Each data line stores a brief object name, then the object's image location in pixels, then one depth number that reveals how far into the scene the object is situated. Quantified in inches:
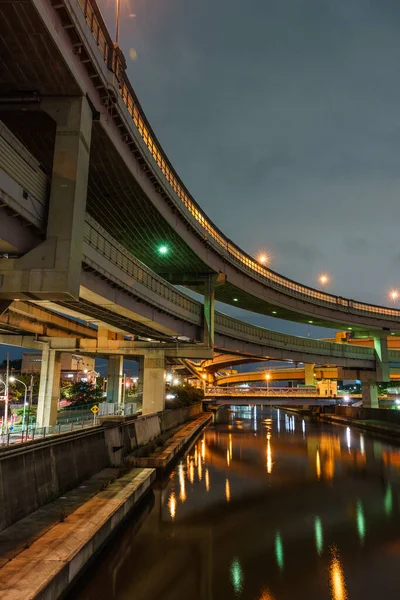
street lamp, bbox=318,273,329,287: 2714.1
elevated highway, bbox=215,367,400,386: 2963.1
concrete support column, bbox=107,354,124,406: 2010.8
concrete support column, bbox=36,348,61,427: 1434.5
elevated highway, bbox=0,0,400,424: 508.4
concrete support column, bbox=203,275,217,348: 1398.9
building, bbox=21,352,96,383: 4543.8
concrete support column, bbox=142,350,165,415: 1396.4
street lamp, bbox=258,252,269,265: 2009.1
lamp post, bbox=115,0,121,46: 700.0
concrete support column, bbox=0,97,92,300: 511.5
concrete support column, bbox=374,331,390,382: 2369.6
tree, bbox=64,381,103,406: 2329.0
